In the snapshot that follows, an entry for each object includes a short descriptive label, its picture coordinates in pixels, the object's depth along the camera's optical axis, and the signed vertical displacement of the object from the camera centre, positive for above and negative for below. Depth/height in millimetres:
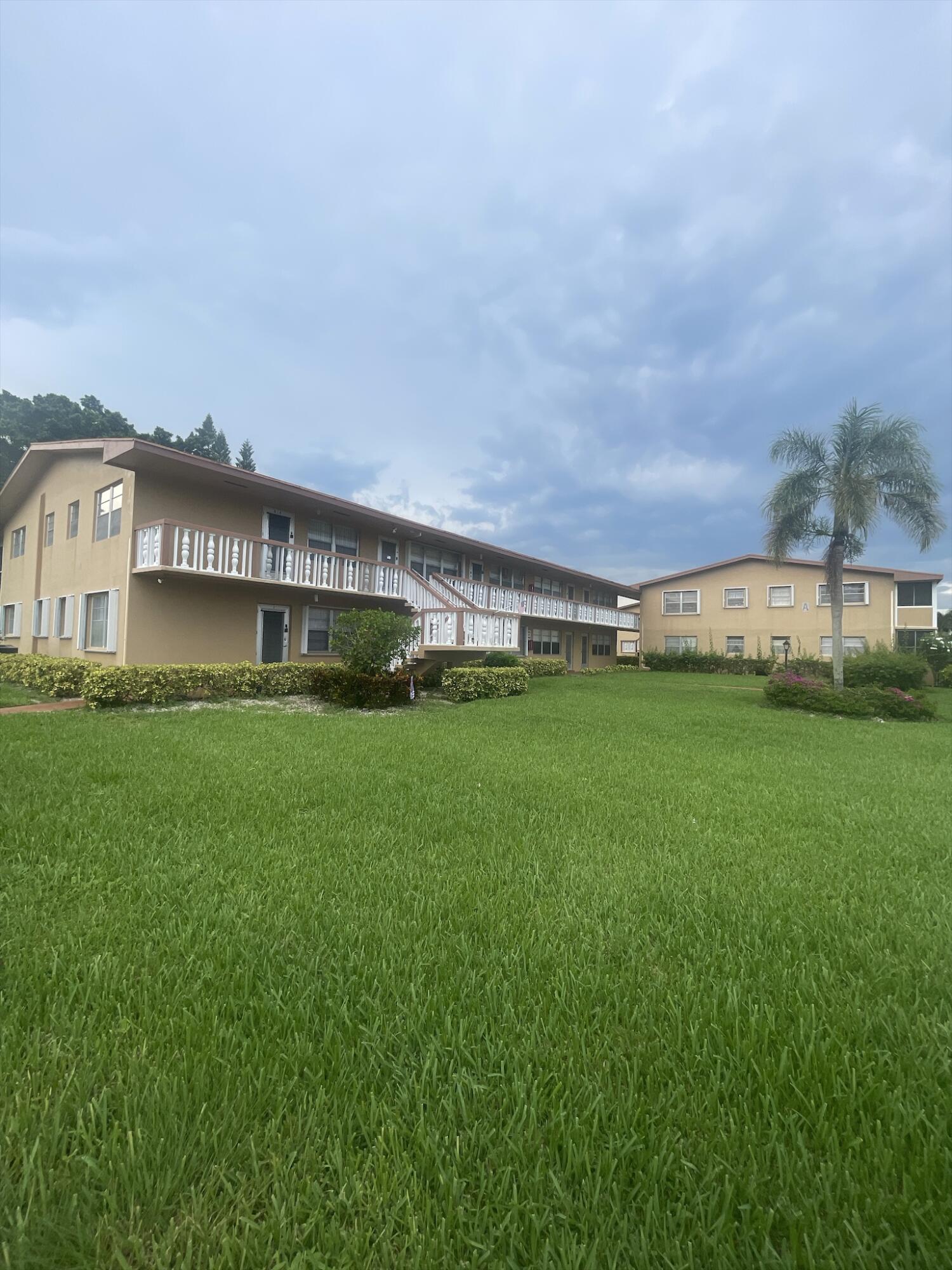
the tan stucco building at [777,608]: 29703 +3341
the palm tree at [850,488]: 16203 +5498
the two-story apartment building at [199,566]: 12883 +2362
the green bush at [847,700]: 14594 -998
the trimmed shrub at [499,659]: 17438 -29
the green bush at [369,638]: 12242 +391
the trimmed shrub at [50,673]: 12680 -610
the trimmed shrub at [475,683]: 14562 -695
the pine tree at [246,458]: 51025 +18846
